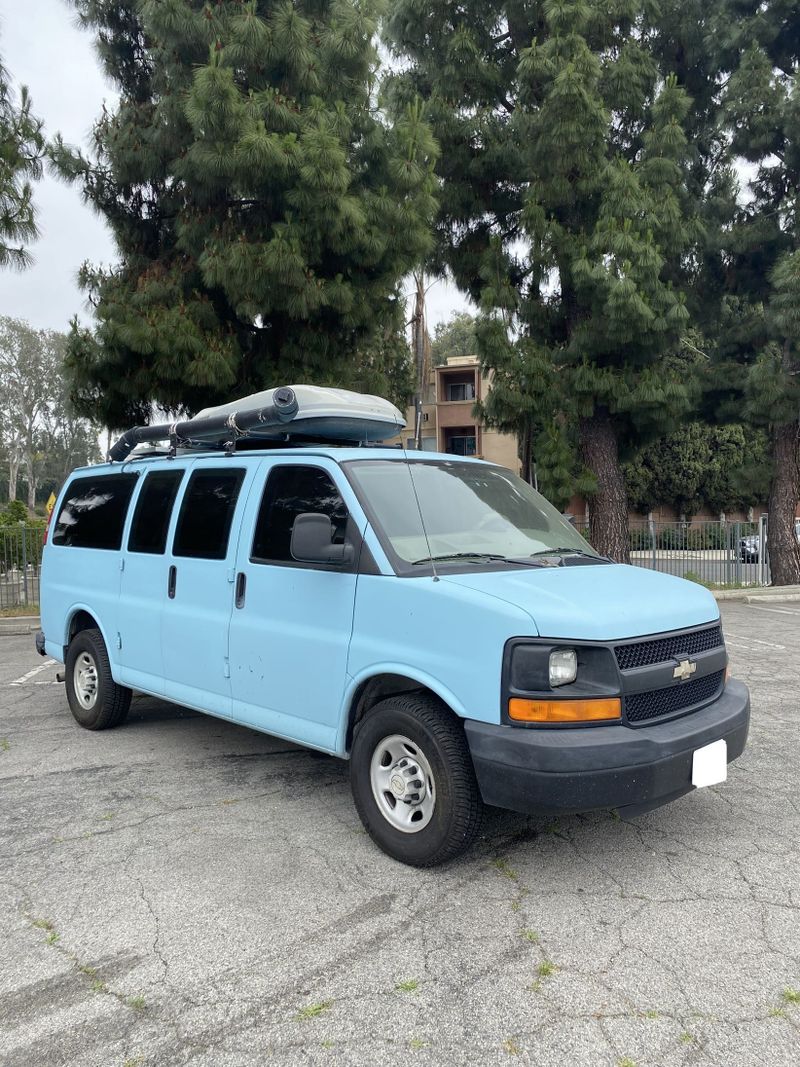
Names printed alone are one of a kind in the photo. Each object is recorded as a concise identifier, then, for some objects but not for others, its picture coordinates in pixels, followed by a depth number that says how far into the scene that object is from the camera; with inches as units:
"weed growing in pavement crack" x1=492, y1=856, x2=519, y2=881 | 150.3
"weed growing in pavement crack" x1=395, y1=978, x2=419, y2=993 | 115.3
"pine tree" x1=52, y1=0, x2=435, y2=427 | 436.1
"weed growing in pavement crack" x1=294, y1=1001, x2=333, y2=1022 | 109.1
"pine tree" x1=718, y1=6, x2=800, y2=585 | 639.8
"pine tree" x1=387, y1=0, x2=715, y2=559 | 569.9
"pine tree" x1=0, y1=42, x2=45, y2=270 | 424.5
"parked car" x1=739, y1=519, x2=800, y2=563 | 716.7
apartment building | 1573.6
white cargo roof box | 212.1
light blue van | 138.3
